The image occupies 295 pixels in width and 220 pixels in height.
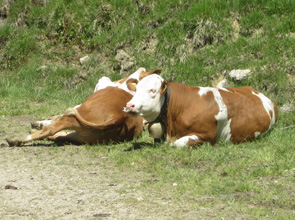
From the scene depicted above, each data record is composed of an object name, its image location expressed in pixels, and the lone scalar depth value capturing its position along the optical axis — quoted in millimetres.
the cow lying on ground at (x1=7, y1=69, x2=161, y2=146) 16797
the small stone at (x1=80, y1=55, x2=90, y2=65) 28209
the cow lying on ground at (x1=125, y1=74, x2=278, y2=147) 16172
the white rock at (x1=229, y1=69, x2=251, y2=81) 23141
